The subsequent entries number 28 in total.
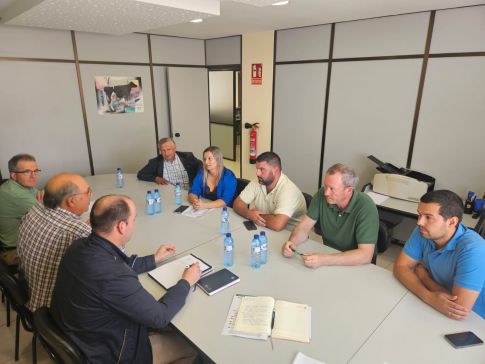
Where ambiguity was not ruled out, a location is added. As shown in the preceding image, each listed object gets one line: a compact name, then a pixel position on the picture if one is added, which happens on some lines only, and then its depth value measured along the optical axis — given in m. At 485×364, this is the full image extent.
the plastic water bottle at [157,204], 2.69
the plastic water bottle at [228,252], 1.83
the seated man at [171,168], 3.50
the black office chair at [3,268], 1.69
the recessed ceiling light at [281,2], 2.76
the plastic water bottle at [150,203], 2.64
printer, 3.25
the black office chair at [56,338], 1.19
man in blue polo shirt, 1.38
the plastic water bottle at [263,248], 1.83
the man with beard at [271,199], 2.36
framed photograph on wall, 4.42
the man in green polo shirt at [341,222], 1.84
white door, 5.09
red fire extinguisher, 5.08
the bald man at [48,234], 1.63
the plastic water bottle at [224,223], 2.30
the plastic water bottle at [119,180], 3.41
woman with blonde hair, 2.88
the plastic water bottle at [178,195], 2.89
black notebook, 1.62
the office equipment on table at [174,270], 1.69
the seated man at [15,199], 2.42
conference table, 1.24
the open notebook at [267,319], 1.33
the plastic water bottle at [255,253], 1.80
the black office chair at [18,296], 1.67
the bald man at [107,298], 1.24
